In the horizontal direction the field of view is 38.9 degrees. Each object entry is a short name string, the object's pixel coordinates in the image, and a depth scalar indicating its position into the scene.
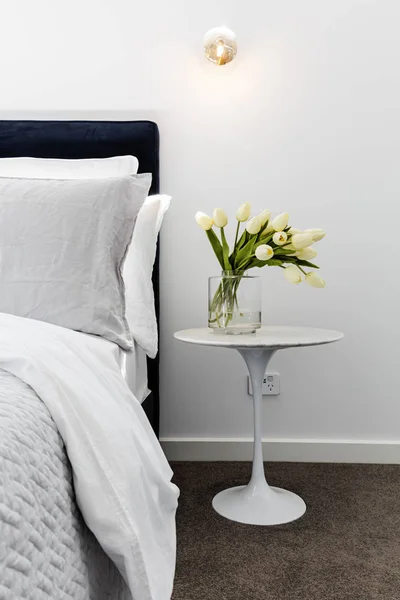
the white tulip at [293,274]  1.66
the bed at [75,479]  0.59
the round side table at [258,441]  1.55
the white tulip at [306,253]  1.67
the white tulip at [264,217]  1.67
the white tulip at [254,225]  1.67
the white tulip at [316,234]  1.64
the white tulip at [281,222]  1.64
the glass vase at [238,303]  1.71
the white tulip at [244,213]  1.73
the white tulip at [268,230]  1.70
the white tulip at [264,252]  1.62
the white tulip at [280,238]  1.63
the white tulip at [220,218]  1.74
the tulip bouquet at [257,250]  1.64
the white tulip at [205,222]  1.75
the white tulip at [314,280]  1.68
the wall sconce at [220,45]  2.06
